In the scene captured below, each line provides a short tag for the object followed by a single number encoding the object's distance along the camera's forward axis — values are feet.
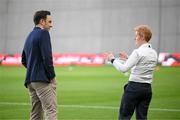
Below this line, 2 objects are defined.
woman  51.16
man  51.60
